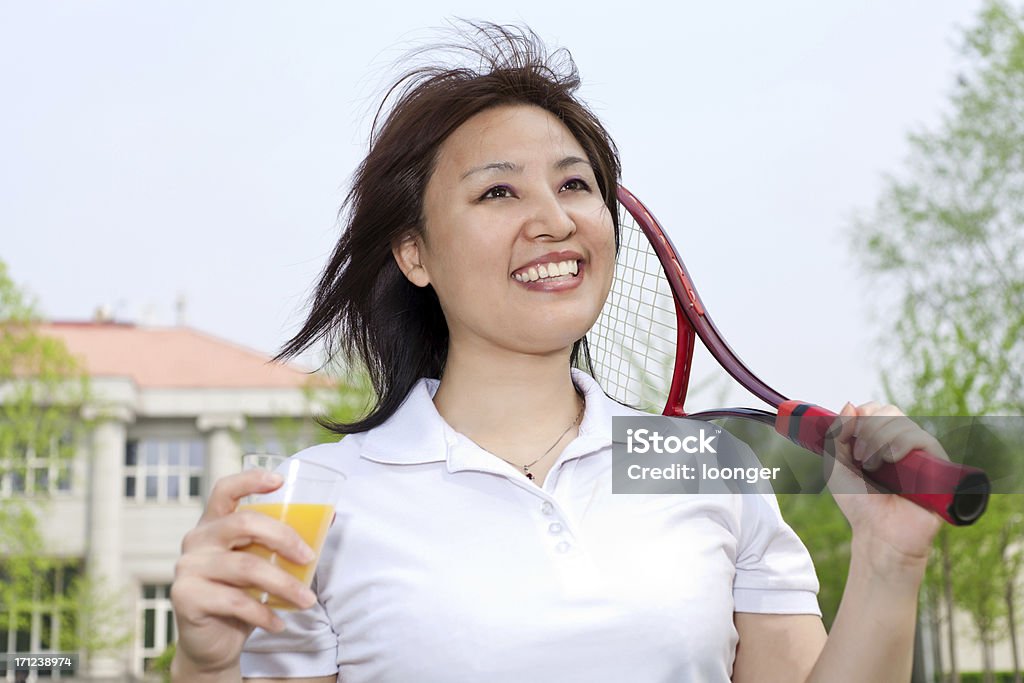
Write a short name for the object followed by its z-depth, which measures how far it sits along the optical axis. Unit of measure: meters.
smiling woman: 1.93
